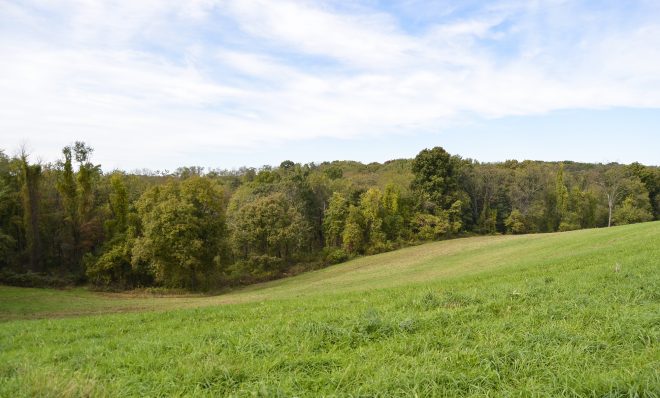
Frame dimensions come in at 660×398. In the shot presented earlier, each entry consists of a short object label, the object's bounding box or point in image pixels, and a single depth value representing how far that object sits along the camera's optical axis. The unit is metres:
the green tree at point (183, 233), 35.31
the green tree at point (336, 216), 56.19
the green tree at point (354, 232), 53.88
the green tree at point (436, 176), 58.59
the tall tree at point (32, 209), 41.47
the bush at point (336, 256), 52.91
